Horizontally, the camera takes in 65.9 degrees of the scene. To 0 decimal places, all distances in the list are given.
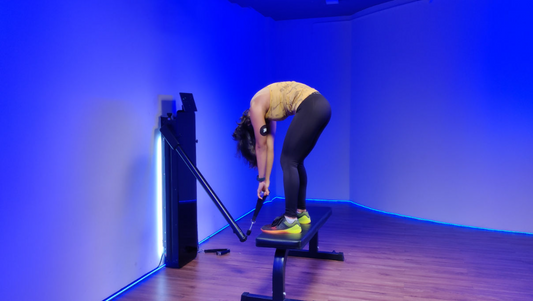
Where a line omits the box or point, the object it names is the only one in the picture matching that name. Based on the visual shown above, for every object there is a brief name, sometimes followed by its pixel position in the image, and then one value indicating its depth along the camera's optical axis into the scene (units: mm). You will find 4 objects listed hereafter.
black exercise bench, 2258
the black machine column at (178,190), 3039
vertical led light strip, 3094
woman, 2422
